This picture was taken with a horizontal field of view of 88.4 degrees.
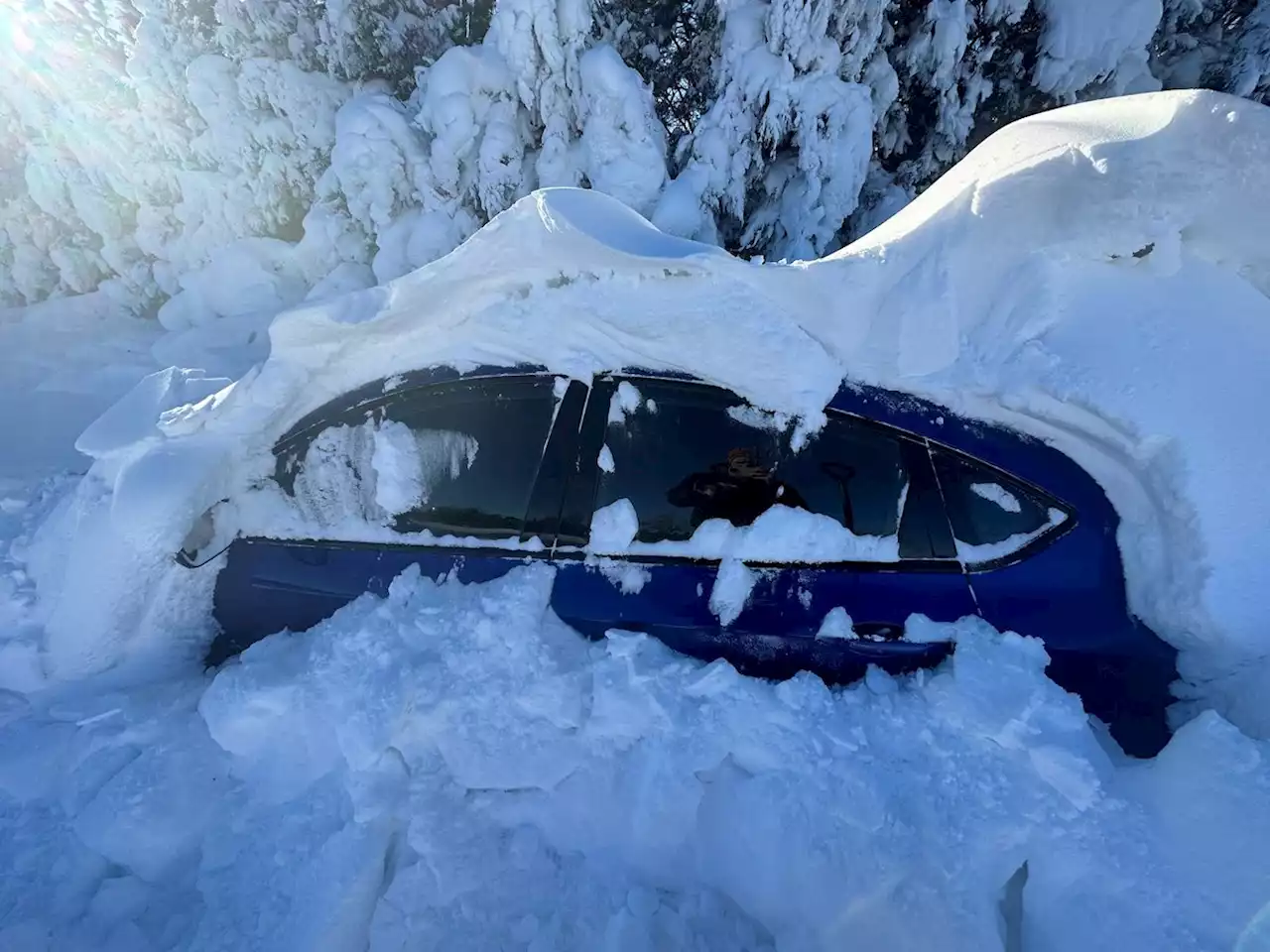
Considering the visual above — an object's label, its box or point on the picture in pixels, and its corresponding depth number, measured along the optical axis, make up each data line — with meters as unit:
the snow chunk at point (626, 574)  2.11
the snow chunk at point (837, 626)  1.99
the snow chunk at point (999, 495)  1.93
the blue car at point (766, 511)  1.92
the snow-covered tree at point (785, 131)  5.37
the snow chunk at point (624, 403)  2.14
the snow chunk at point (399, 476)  2.30
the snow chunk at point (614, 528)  2.10
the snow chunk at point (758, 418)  2.03
